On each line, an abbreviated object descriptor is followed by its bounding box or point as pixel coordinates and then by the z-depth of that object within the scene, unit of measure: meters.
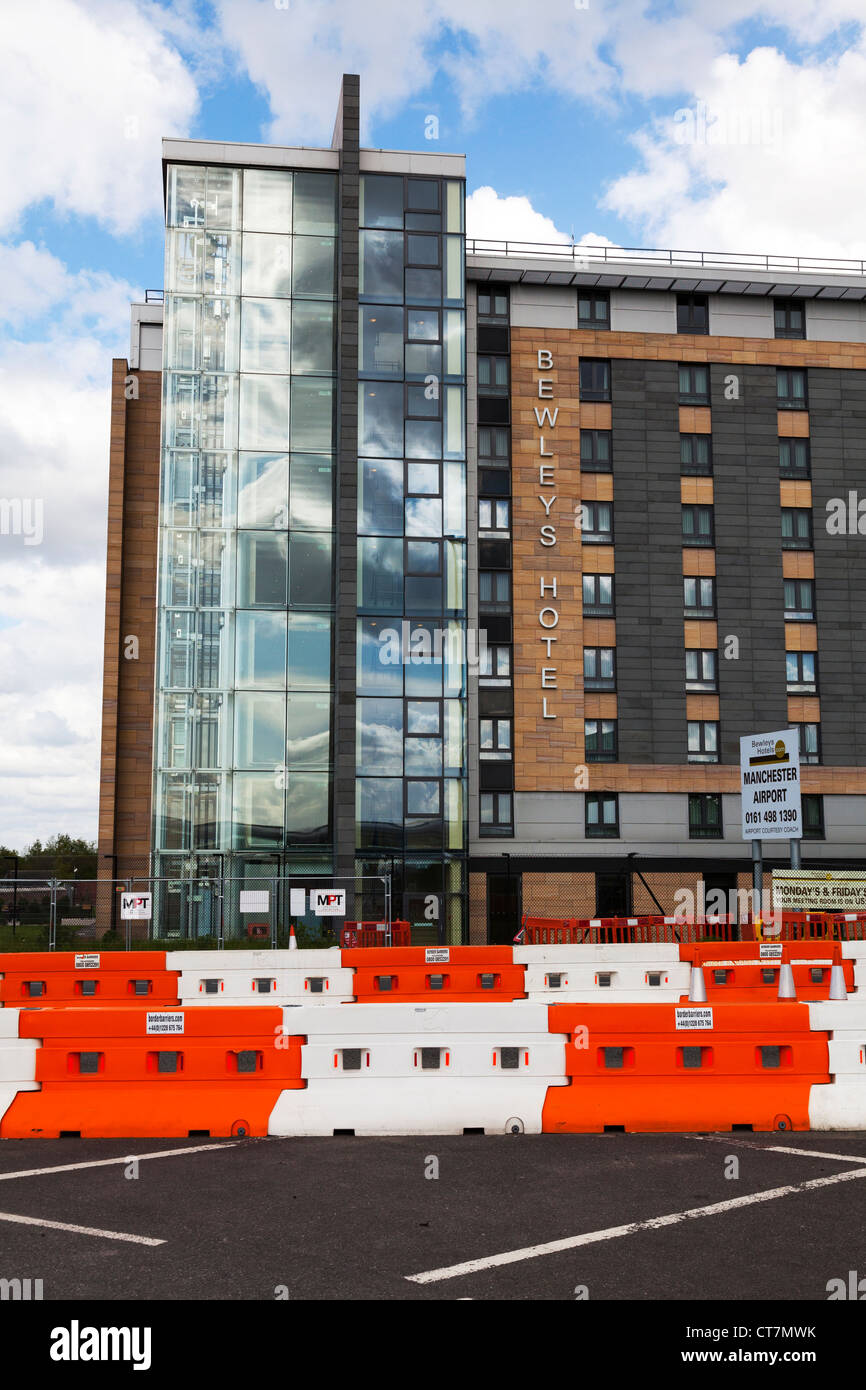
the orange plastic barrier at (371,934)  27.59
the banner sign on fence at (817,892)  31.08
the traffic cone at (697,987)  14.53
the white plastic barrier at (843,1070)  10.33
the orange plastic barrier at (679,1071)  10.29
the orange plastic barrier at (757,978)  16.52
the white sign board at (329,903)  25.95
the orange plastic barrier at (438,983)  16.09
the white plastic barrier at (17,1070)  10.56
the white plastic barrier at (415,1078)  10.28
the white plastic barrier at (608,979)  16.66
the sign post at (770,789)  28.42
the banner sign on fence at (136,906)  23.16
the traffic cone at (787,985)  14.73
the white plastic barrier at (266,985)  15.79
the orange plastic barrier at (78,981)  16.30
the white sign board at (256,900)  26.50
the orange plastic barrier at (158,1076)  10.23
